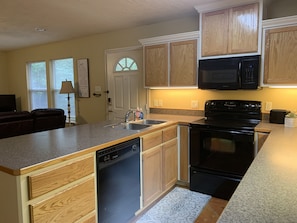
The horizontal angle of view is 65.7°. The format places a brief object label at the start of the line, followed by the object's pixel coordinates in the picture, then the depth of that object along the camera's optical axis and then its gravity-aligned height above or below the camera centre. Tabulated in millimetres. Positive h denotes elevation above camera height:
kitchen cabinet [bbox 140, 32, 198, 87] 3131 +445
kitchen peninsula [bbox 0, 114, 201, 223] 1319 -516
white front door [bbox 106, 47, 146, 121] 4086 +196
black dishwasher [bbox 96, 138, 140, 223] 1858 -789
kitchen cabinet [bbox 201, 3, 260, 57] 2660 +735
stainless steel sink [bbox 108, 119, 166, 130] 2801 -407
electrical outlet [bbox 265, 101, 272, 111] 2948 -192
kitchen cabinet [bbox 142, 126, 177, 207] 2428 -819
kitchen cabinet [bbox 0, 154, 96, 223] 1315 -635
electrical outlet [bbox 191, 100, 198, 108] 3475 -179
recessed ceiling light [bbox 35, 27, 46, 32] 4141 +1168
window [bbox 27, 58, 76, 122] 5348 +224
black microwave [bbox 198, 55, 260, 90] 2695 +227
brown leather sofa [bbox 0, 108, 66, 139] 3486 -473
